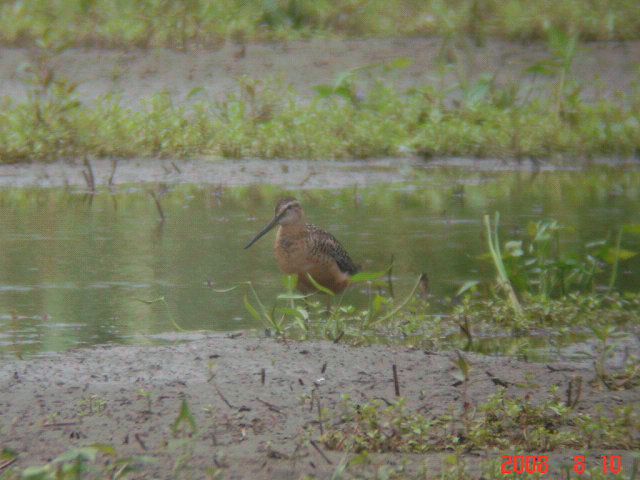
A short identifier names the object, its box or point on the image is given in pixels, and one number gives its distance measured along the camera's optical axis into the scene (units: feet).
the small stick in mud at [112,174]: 65.37
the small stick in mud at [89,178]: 64.46
